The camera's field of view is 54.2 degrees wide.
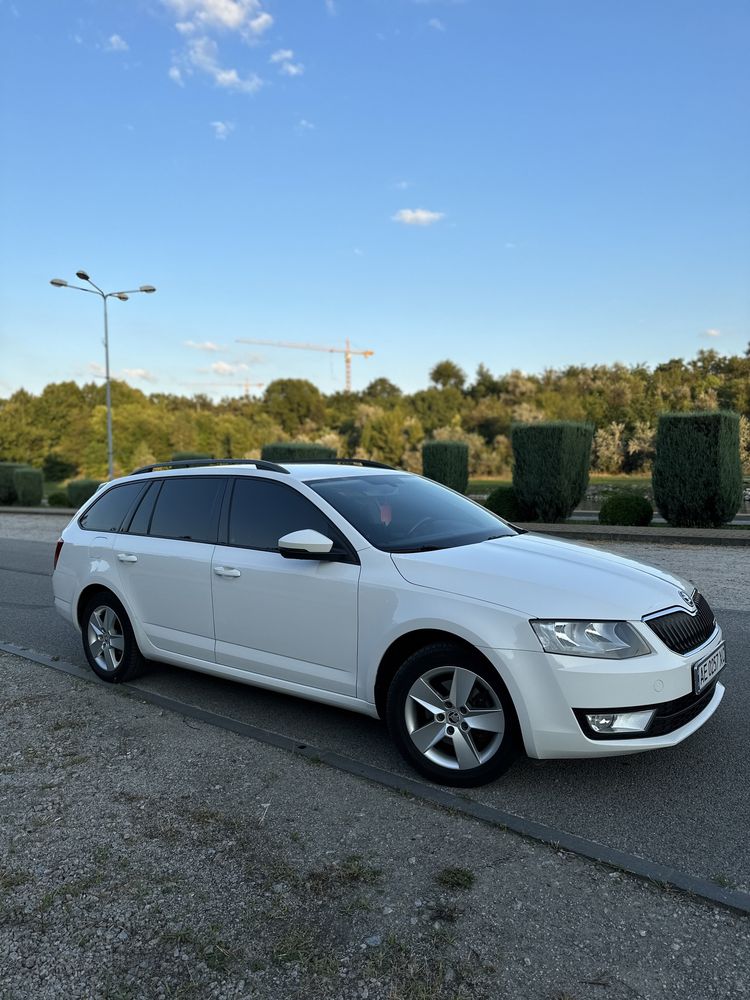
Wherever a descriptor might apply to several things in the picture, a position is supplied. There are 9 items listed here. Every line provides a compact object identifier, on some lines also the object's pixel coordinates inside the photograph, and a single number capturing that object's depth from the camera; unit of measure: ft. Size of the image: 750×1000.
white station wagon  10.43
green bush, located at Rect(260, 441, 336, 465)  77.97
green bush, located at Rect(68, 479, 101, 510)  93.63
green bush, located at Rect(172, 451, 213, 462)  121.17
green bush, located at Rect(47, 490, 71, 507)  99.19
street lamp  96.62
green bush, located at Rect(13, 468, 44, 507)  98.68
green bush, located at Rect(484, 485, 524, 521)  55.58
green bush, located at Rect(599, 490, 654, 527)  50.11
